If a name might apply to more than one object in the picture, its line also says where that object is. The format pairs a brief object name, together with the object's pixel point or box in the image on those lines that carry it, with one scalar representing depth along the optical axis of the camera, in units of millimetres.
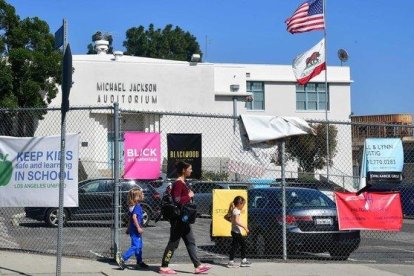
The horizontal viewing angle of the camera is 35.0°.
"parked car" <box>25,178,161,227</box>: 17797
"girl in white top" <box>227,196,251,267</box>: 10953
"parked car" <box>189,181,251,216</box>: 20061
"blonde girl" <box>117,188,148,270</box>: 10555
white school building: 36656
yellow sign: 11367
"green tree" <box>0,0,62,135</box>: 31609
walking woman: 10125
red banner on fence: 11898
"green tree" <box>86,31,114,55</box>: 49000
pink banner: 11000
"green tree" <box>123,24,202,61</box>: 82750
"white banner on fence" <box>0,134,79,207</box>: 10914
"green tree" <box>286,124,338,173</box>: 27102
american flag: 24391
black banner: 11422
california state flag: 25281
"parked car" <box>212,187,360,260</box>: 11906
